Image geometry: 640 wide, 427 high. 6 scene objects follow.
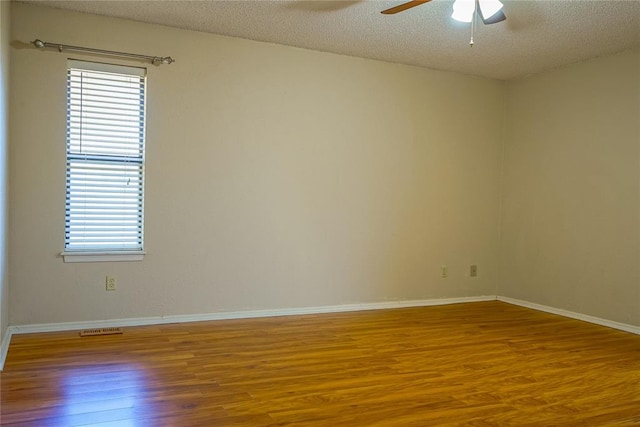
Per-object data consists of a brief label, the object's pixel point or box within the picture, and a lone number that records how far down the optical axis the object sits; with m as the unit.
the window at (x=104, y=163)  4.08
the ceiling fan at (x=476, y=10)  3.24
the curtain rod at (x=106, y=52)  3.88
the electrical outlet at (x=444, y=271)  5.60
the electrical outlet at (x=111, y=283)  4.20
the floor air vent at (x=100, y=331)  3.95
